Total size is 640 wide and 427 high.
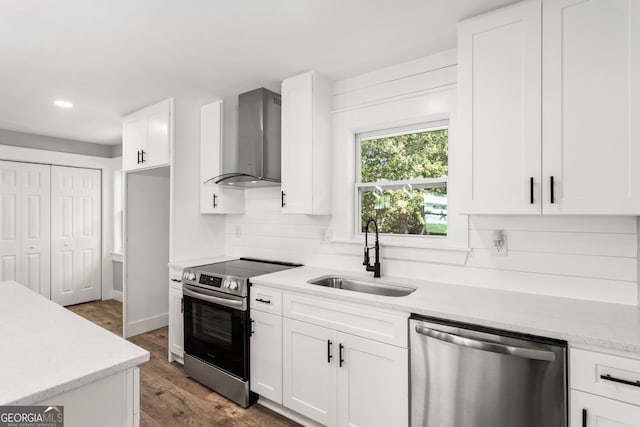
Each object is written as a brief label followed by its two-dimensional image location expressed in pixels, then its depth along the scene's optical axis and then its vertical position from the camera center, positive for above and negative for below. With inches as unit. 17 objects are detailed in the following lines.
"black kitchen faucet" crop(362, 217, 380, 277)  93.8 -13.6
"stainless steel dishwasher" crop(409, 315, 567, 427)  53.6 -28.9
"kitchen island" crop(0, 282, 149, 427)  37.7 -19.3
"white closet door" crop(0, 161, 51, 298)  170.6 -6.7
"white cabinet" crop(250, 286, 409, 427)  69.6 -34.7
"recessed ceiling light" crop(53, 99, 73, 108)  129.8 +43.1
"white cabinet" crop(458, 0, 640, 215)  58.0 +20.2
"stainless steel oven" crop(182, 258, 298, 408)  93.9 -34.4
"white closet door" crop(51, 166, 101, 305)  187.9 -13.4
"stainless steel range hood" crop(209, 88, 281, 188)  112.0 +25.1
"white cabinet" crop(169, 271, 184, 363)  119.4 -40.6
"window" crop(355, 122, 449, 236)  94.3 +10.0
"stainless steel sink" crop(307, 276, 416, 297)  88.7 -21.0
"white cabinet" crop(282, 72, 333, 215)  101.8 +21.1
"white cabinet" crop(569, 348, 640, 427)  48.3 -26.7
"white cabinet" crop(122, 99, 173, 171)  126.4 +30.4
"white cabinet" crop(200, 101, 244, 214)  128.6 +17.8
